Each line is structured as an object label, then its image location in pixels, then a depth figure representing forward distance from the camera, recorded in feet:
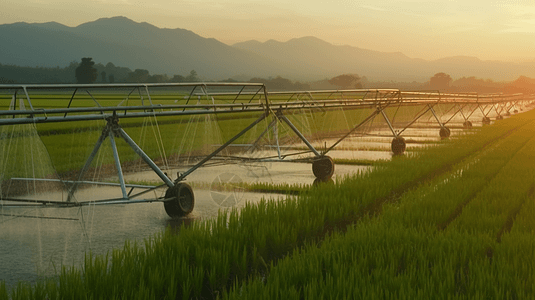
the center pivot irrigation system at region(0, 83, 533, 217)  21.13
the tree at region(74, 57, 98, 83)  288.92
